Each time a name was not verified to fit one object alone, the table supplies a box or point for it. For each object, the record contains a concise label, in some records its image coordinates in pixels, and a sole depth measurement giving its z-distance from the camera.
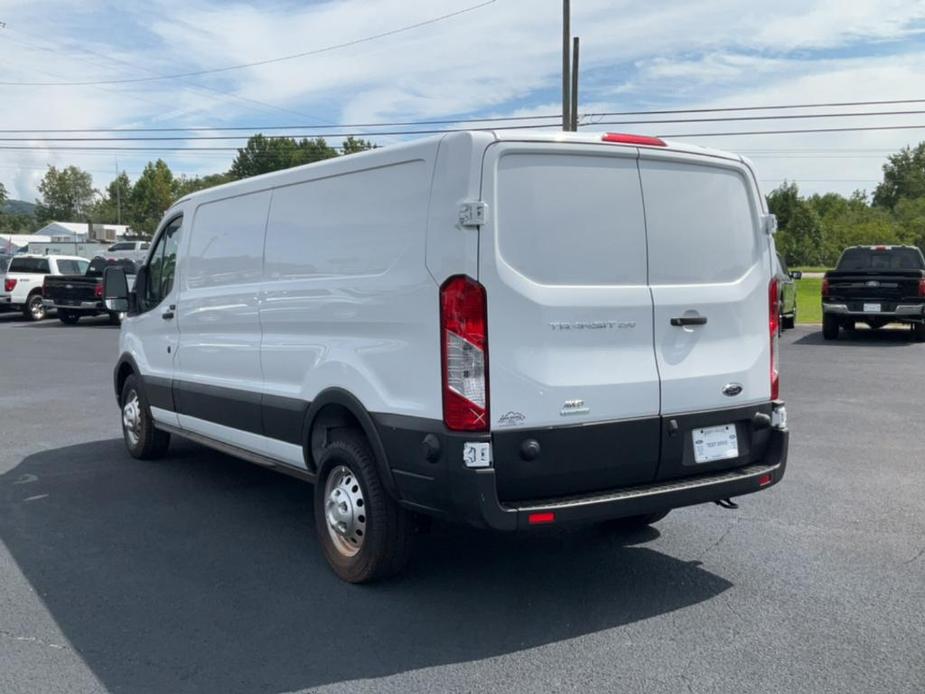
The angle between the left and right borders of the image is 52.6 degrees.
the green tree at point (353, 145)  104.50
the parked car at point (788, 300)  18.86
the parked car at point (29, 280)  26.42
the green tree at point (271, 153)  104.44
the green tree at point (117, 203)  121.50
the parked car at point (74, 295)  24.69
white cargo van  4.17
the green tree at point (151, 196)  110.56
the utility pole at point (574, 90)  26.77
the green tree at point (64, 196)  140.12
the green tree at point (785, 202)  83.53
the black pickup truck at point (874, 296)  17.97
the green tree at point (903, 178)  111.38
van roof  4.23
